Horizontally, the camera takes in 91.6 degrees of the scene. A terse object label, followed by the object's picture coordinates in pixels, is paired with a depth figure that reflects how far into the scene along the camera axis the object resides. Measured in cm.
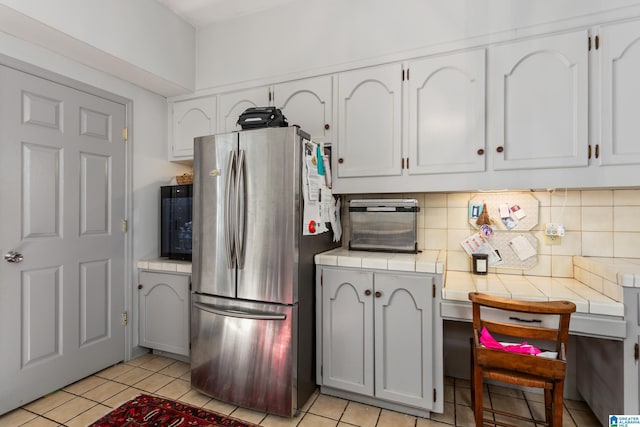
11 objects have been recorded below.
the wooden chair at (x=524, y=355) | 138
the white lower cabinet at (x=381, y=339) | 176
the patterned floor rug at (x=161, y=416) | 175
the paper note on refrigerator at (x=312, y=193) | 188
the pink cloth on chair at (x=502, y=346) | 150
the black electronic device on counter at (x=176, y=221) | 258
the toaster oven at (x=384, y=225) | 211
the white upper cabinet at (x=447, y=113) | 186
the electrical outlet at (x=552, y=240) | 203
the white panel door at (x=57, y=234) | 187
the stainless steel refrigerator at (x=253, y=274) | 180
